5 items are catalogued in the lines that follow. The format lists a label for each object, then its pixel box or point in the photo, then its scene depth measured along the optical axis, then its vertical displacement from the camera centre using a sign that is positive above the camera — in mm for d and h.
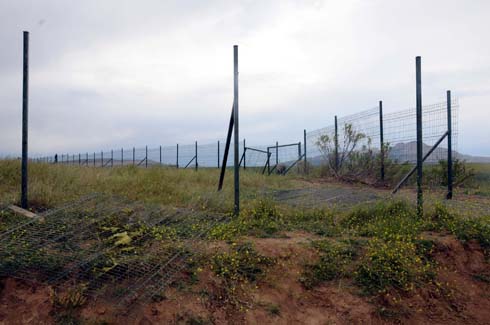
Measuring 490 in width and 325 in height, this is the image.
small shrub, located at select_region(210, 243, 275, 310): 3123 -934
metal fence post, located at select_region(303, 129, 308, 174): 13561 +1039
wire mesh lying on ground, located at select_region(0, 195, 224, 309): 3068 -769
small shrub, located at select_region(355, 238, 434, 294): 3275 -940
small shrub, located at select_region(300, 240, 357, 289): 3324 -914
